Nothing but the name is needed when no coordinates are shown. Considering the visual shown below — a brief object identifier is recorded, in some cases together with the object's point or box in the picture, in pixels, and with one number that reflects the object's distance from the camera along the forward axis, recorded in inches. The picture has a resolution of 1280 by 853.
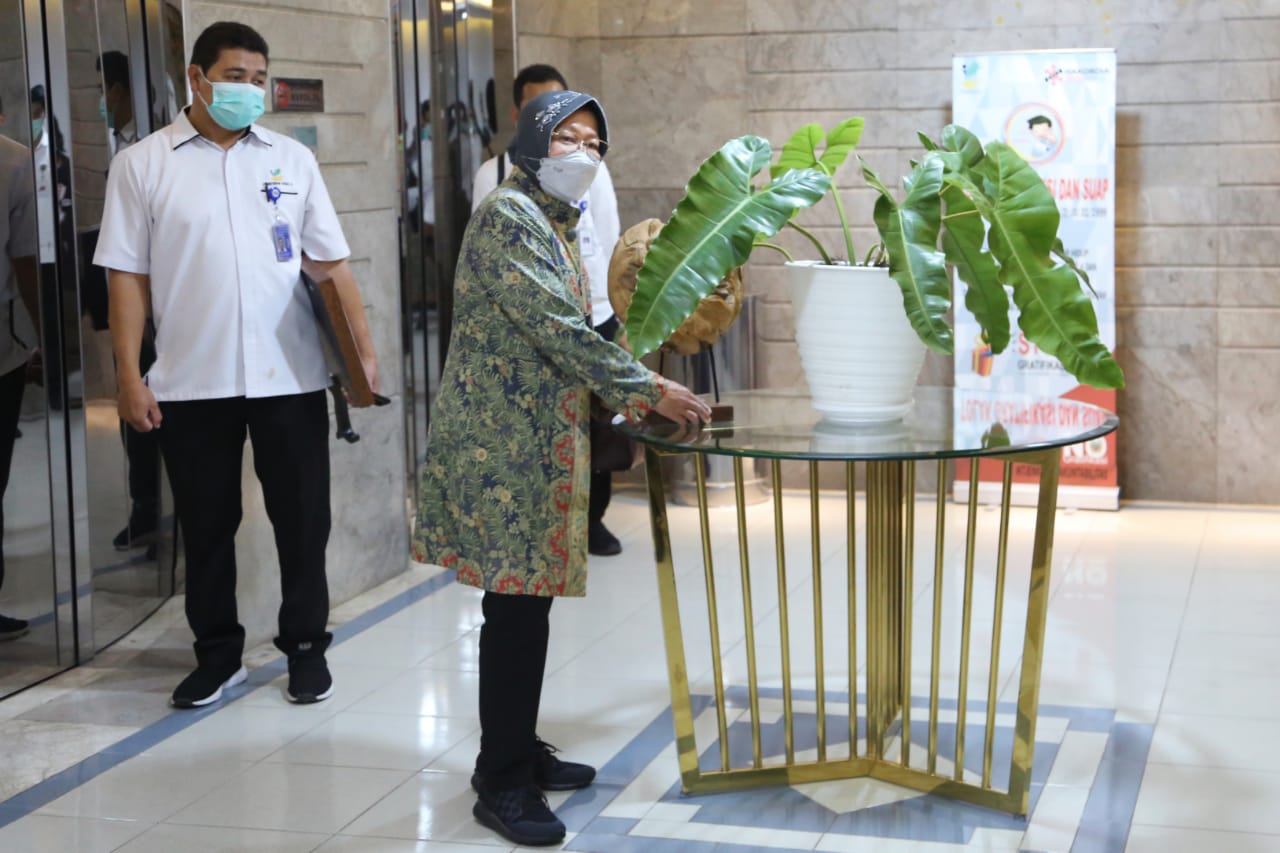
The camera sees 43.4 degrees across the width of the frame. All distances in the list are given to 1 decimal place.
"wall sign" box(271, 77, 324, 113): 192.1
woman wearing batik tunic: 121.9
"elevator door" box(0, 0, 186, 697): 167.9
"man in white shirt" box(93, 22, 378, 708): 156.6
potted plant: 119.0
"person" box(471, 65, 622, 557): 218.7
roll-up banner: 249.3
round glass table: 122.2
